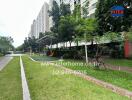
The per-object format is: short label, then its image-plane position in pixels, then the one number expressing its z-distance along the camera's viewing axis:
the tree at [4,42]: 31.98
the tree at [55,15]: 16.56
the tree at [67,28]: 13.11
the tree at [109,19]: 11.51
